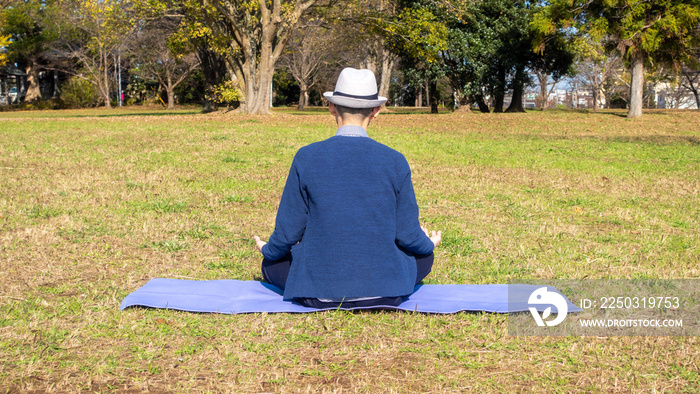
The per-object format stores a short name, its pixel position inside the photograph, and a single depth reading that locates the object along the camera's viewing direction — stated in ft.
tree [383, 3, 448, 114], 78.48
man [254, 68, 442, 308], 11.95
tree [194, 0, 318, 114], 72.33
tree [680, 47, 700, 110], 85.23
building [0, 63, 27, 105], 166.91
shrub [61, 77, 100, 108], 153.07
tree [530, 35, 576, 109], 93.71
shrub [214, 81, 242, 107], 82.12
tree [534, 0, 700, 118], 76.74
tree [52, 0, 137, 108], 145.89
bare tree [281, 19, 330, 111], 146.00
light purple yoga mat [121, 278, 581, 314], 13.46
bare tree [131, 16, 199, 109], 144.66
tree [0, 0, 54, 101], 146.92
